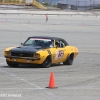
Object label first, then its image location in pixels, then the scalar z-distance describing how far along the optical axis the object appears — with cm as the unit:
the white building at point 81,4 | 13475
